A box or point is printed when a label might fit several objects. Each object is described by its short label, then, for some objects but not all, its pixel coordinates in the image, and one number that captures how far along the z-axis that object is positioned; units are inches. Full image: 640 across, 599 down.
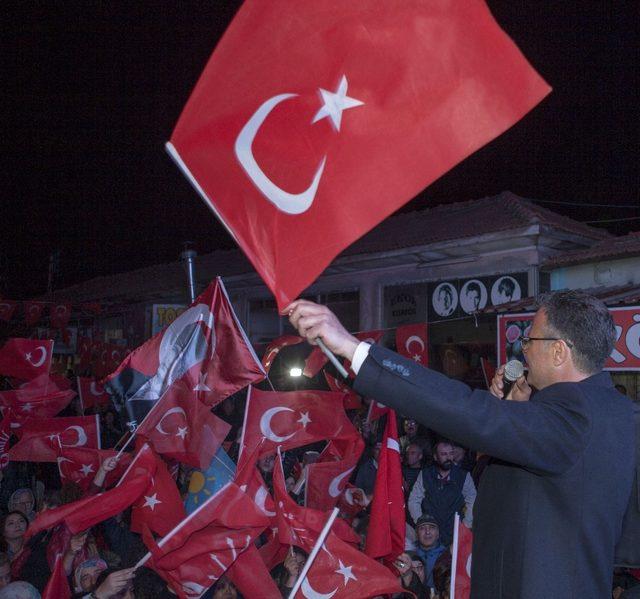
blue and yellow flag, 245.6
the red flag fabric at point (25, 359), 369.4
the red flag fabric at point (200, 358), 244.1
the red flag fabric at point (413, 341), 397.4
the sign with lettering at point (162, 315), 597.0
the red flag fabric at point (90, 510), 192.5
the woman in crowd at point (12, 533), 238.1
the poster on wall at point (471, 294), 490.6
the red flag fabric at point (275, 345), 328.8
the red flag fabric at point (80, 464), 259.4
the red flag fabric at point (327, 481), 240.2
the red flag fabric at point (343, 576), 178.2
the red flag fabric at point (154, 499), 219.6
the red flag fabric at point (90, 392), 475.5
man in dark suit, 67.2
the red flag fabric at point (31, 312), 836.0
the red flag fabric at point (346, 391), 371.1
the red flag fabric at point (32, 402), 331.6
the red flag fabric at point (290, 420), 247.1
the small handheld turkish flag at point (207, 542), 188.2
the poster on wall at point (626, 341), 313.9
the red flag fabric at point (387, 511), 200.2
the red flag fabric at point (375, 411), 354.7
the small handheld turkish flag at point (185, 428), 237.8
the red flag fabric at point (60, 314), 848.0
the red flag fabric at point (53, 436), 291.0
